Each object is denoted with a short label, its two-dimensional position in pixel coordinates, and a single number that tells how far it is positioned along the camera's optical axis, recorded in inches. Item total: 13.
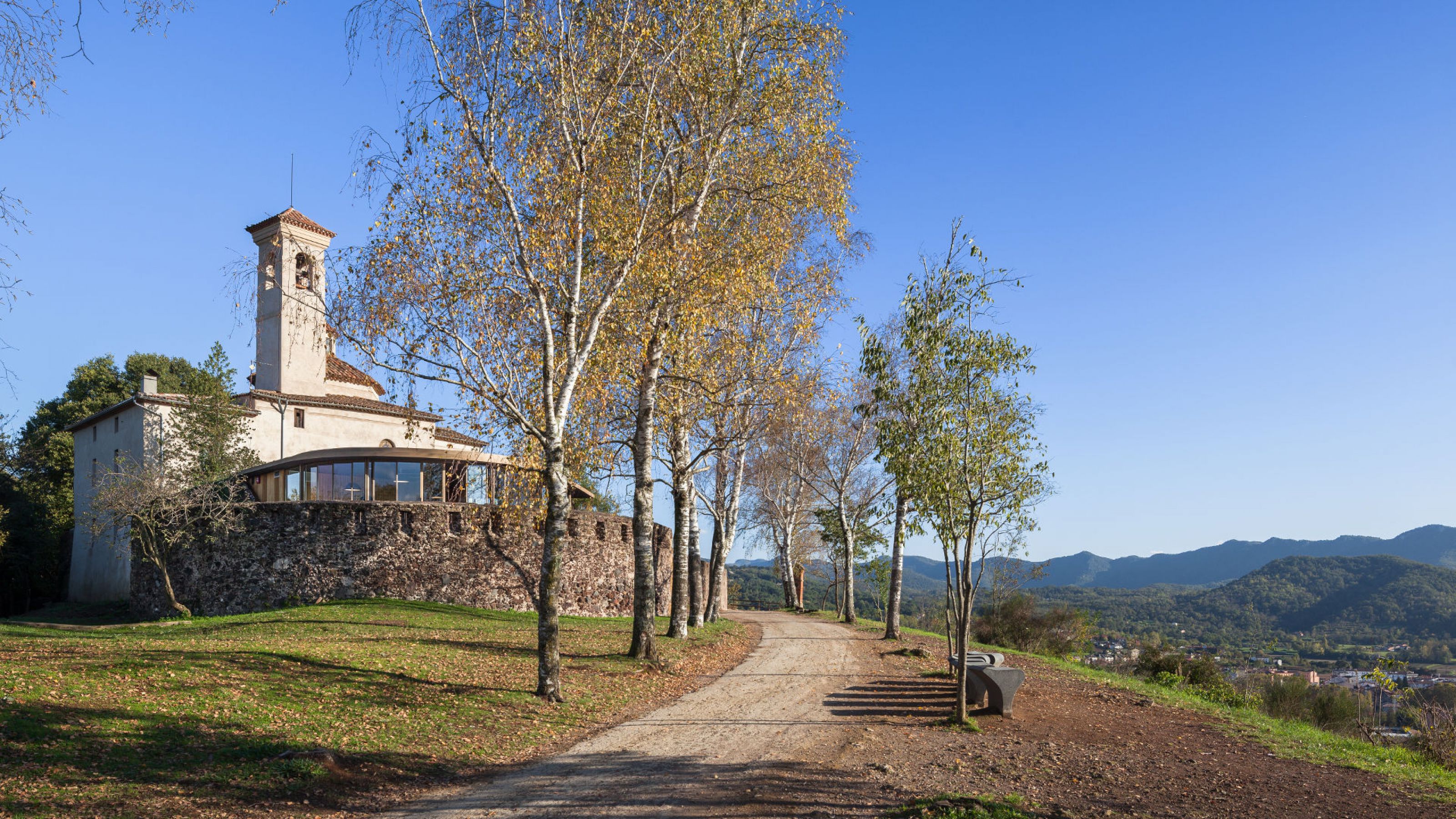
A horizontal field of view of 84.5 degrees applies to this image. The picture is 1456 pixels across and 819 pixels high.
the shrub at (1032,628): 1067.9
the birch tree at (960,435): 466.0
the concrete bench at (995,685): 475.8
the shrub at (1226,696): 666.2
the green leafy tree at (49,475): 1583.4
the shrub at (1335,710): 695.7
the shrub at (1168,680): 744.3
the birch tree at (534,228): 486.9
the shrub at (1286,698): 706.8
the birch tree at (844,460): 1152.8
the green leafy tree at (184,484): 1056.2
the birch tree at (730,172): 613.0
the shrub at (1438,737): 473.4
